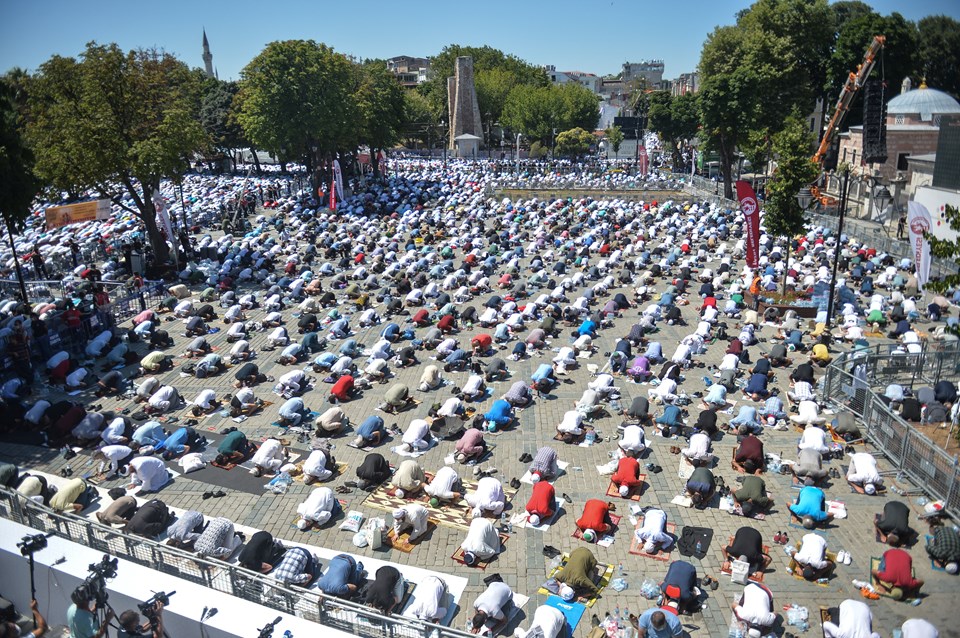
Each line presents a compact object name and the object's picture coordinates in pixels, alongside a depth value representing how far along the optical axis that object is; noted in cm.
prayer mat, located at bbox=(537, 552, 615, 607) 1047
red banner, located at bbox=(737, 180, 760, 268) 2294
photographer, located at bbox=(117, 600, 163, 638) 838
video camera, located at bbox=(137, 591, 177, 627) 839
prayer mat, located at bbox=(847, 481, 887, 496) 1304
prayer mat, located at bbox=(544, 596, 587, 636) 1002
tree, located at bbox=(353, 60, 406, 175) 5539
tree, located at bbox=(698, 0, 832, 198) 4494
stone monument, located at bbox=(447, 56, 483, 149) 8100
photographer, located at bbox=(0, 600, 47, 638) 916
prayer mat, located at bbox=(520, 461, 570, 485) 1389
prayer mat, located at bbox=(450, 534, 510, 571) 1137
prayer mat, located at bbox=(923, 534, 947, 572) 1071
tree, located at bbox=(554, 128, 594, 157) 7762
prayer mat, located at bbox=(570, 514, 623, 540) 1205
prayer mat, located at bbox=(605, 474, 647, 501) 1323
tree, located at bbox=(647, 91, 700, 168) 5900
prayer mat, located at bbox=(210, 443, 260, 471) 1470
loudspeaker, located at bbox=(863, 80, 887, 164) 2697
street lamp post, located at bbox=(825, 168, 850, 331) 2049
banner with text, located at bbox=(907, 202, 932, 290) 1627
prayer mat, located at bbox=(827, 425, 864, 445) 1494
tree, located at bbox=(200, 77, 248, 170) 6944
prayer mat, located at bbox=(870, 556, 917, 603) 1029
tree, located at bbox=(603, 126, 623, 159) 8431
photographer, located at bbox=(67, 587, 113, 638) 867
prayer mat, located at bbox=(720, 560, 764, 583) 1081
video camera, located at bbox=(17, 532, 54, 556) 934
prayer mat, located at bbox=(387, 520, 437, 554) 1191
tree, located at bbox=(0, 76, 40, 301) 2144
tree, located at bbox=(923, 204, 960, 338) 1209
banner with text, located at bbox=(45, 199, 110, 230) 2931
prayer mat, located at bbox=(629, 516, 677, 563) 1143
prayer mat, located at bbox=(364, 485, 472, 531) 1265
